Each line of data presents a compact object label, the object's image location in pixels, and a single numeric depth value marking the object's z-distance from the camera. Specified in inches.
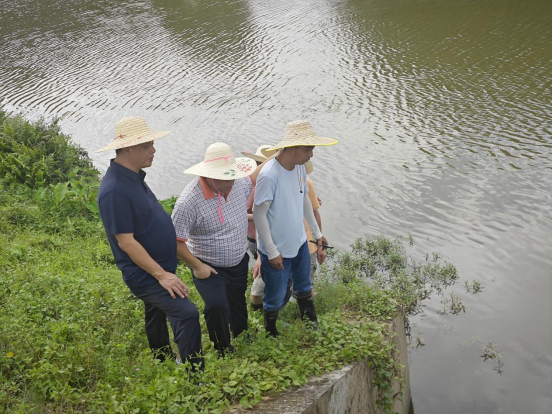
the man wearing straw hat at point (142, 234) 153.0
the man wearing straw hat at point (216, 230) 168.9
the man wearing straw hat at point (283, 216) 179.2
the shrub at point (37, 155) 387.9
